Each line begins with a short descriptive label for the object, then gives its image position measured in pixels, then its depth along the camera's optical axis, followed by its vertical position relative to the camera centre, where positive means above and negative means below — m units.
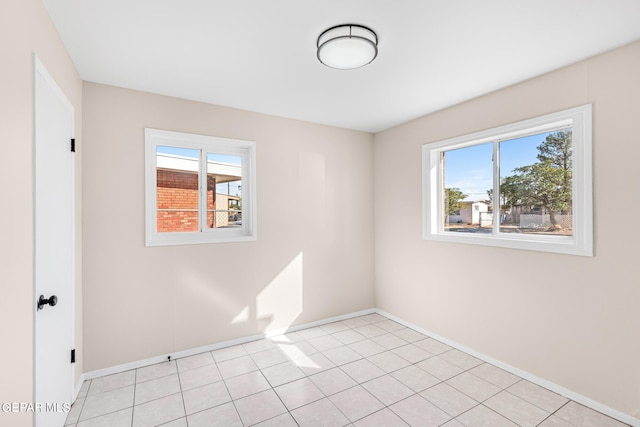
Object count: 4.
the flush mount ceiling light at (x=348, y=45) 1.86 +1.09
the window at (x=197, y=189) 2.86 +0.26
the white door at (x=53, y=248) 1.54 -0.21
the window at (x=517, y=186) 2.26 +0.27
